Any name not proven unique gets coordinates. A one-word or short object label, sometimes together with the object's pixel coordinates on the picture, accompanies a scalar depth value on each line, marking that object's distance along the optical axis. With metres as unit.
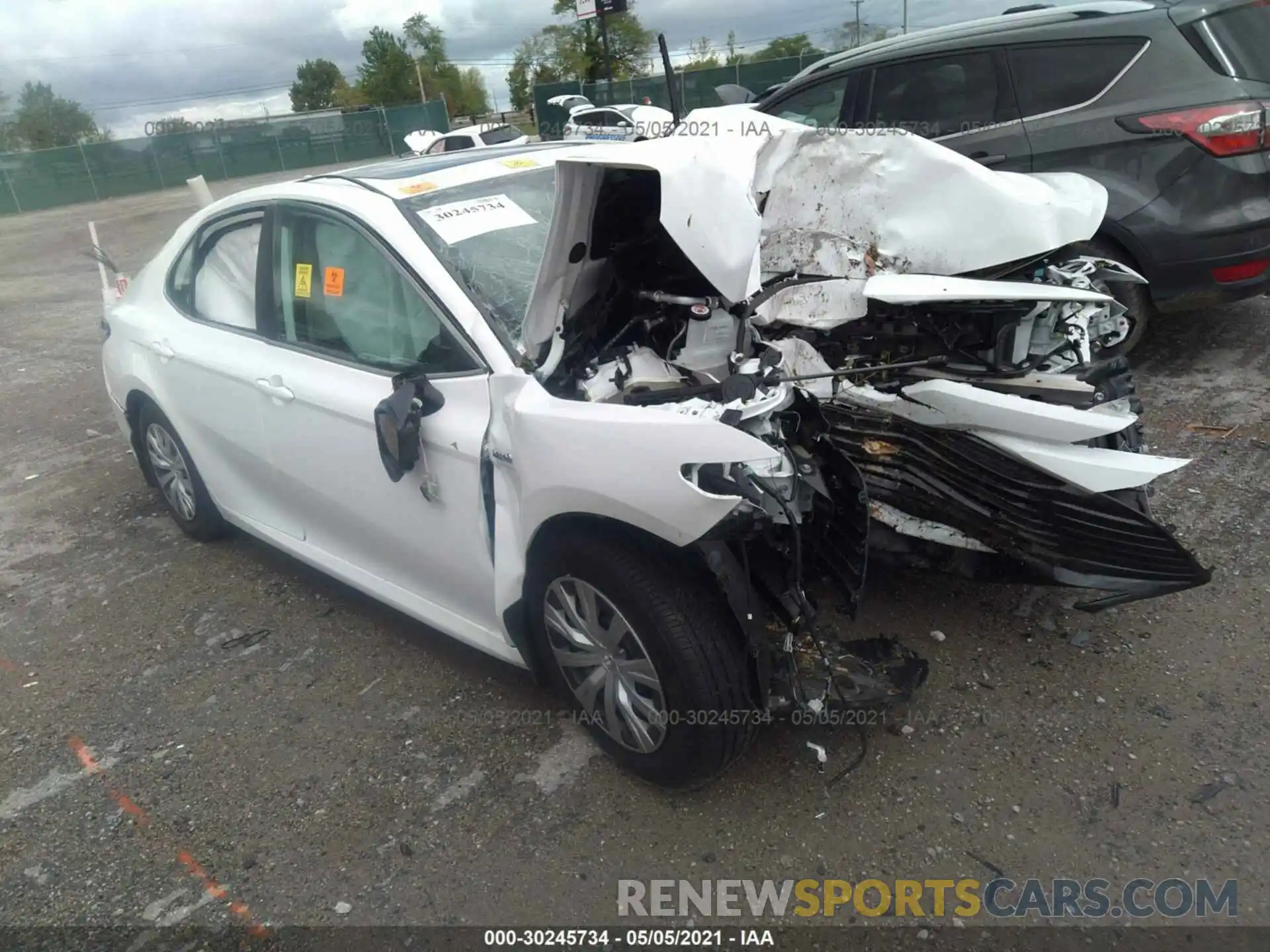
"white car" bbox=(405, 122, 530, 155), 12.66
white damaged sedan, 2.29
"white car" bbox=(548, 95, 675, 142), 9.01
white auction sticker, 2.83
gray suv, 4.21
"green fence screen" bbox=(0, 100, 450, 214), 27.67
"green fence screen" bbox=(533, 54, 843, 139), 24.62
